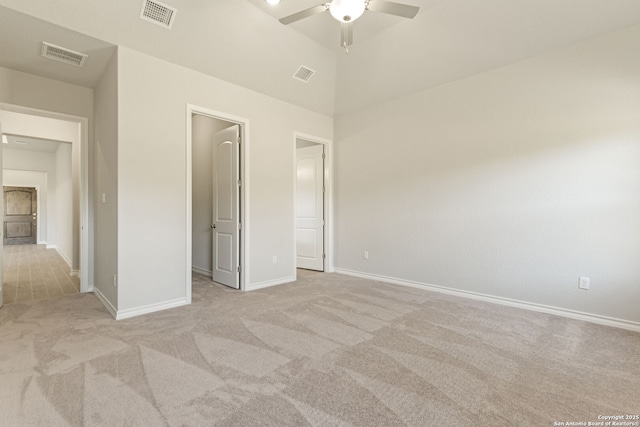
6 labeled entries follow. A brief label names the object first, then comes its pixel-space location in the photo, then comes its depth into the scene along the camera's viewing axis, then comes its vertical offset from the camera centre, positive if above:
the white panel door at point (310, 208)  5.36 +0.03
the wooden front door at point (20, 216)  10.14 -0.25
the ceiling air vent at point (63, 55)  2.92 +1.61
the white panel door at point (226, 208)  4.15 +0.02
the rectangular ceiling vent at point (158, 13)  2.72 +1.89
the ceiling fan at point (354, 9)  2.12 +1.53
